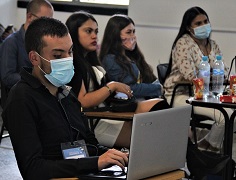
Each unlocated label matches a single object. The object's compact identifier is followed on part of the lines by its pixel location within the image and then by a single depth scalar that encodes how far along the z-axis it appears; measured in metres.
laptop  2.92
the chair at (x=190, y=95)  6.29
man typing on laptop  3.11
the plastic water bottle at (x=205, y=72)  6.04
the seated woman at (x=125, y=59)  5.85
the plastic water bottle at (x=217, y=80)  6.19
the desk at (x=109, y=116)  4.64
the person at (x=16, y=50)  6.11
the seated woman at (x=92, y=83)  4.86
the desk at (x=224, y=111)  5.25
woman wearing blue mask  6.81
